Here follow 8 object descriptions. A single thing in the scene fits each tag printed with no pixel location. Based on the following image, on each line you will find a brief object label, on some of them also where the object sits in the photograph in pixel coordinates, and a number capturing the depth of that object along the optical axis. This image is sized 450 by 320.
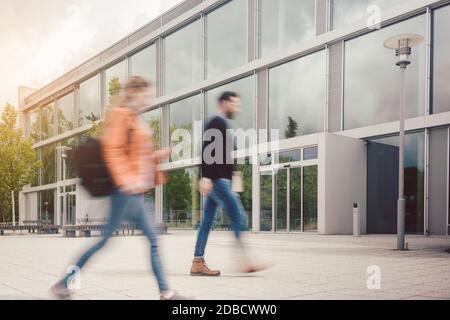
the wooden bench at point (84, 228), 17.22
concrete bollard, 15.37
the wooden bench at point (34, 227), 21.41
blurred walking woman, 3.77
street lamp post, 9.31
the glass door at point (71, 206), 34.81
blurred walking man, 4.93
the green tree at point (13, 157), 27.20
